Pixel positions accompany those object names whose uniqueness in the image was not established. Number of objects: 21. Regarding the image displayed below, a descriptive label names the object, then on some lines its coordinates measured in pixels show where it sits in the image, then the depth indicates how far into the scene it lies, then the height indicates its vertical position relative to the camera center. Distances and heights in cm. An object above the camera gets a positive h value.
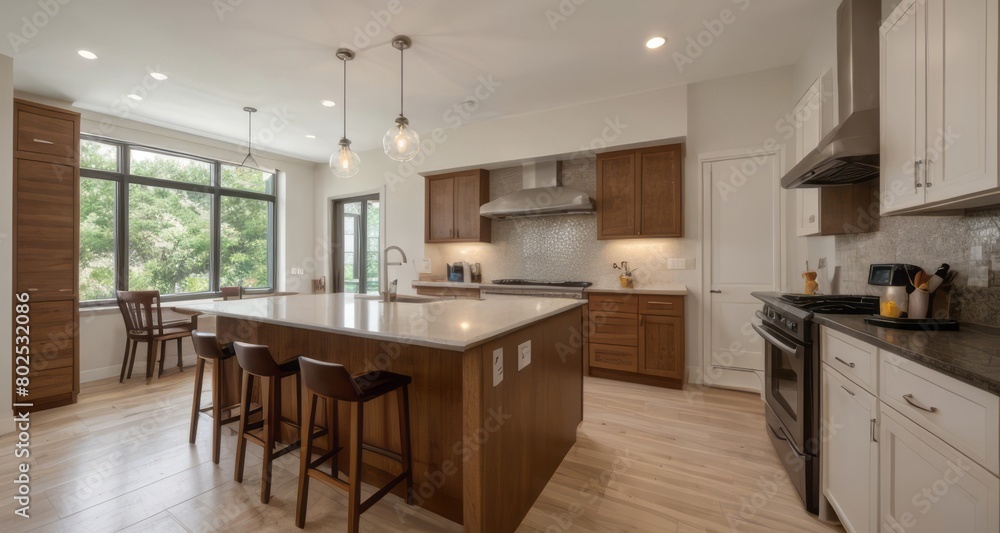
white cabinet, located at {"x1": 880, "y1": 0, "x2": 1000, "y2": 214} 128 +62
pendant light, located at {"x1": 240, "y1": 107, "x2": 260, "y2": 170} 417 +170
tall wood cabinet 314 +20
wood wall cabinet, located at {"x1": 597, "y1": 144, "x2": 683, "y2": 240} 377 +74
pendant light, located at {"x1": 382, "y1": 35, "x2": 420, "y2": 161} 258 +84
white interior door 350 +9
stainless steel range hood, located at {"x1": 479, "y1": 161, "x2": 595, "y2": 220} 403 +73
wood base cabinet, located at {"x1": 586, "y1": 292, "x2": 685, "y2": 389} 361 -71
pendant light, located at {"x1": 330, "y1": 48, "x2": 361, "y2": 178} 285 +78
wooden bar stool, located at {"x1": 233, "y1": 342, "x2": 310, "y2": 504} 187 -73
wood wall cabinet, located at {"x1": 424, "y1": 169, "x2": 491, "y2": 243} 489 +78
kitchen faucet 269 -19
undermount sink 298 -26
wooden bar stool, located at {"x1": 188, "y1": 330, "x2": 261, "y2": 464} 225 -72
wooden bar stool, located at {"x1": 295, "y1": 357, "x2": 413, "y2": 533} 155 -65
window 422 +53
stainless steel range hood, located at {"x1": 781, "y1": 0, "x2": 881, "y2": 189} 188 +82
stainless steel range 186 -61
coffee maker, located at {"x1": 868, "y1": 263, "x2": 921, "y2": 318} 169 -10
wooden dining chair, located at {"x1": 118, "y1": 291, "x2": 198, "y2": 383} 396 -66
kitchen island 146 -56
